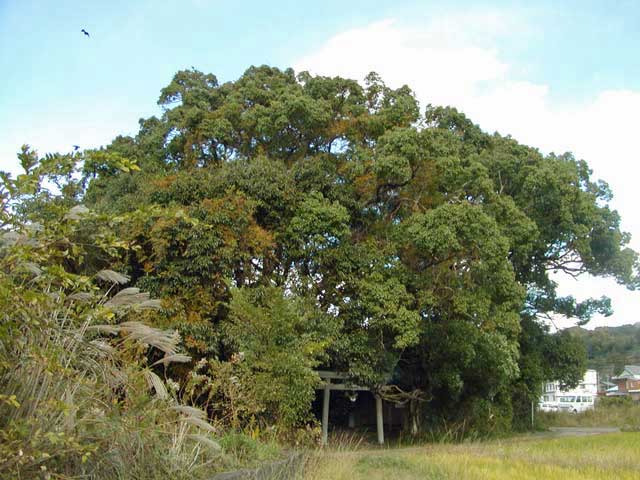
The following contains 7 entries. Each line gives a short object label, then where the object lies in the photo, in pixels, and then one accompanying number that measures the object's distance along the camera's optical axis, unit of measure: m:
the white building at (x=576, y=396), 62.09
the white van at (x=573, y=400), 59.61
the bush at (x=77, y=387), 4.04
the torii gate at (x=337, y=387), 19.33
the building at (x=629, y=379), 62.28
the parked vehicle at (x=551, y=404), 61.44
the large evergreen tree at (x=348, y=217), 15.69
